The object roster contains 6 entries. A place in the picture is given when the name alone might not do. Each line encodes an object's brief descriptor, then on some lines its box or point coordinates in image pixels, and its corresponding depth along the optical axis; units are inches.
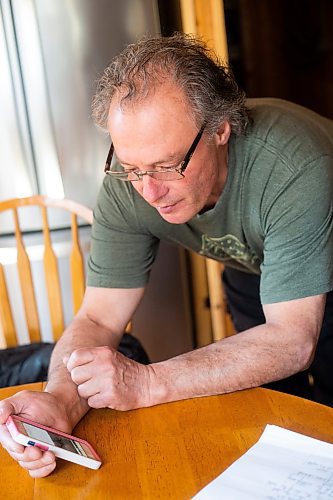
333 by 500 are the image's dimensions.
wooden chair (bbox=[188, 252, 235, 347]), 95.0
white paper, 35.0
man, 45.6
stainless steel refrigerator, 85.7
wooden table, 37.8
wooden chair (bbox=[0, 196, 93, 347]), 76.5
